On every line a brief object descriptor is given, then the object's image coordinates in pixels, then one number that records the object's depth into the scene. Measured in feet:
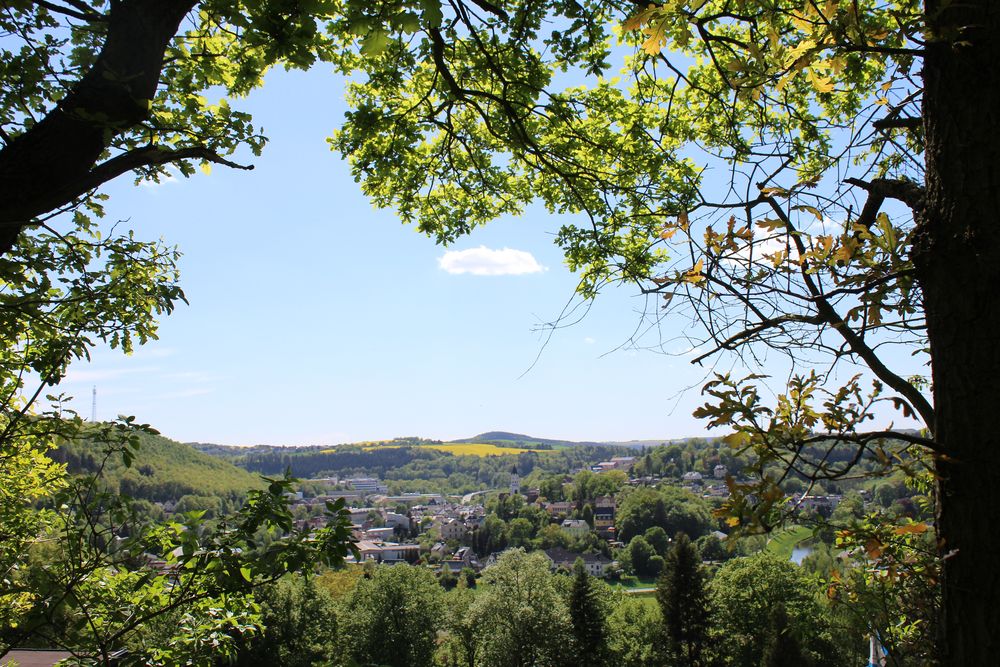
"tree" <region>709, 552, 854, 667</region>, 89.81
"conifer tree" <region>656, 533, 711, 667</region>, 92.58
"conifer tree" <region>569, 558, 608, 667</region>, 92.58
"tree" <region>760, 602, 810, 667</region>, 79.82
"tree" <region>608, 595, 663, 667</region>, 97.45
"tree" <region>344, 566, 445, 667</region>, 103.65
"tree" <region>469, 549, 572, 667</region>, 95.20
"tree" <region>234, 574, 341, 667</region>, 91.20
